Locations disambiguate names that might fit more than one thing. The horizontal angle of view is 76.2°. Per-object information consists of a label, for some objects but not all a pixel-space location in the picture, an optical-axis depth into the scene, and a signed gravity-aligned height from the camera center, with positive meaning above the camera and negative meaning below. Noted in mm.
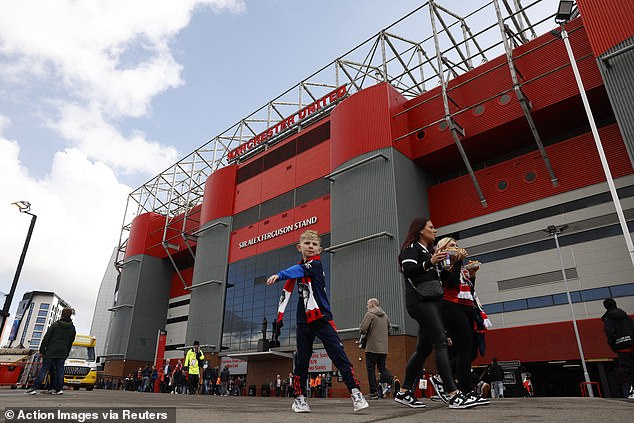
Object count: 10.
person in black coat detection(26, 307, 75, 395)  8094 +473
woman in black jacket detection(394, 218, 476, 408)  4234 +695
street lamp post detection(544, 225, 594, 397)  16745 +4071
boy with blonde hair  4598 +661
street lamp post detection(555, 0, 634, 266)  12133 +8565
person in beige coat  7996 +725
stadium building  17656 +9171
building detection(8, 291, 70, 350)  127062 +18370
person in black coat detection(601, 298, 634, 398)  6379 +570
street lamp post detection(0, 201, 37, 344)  15352 +3981
